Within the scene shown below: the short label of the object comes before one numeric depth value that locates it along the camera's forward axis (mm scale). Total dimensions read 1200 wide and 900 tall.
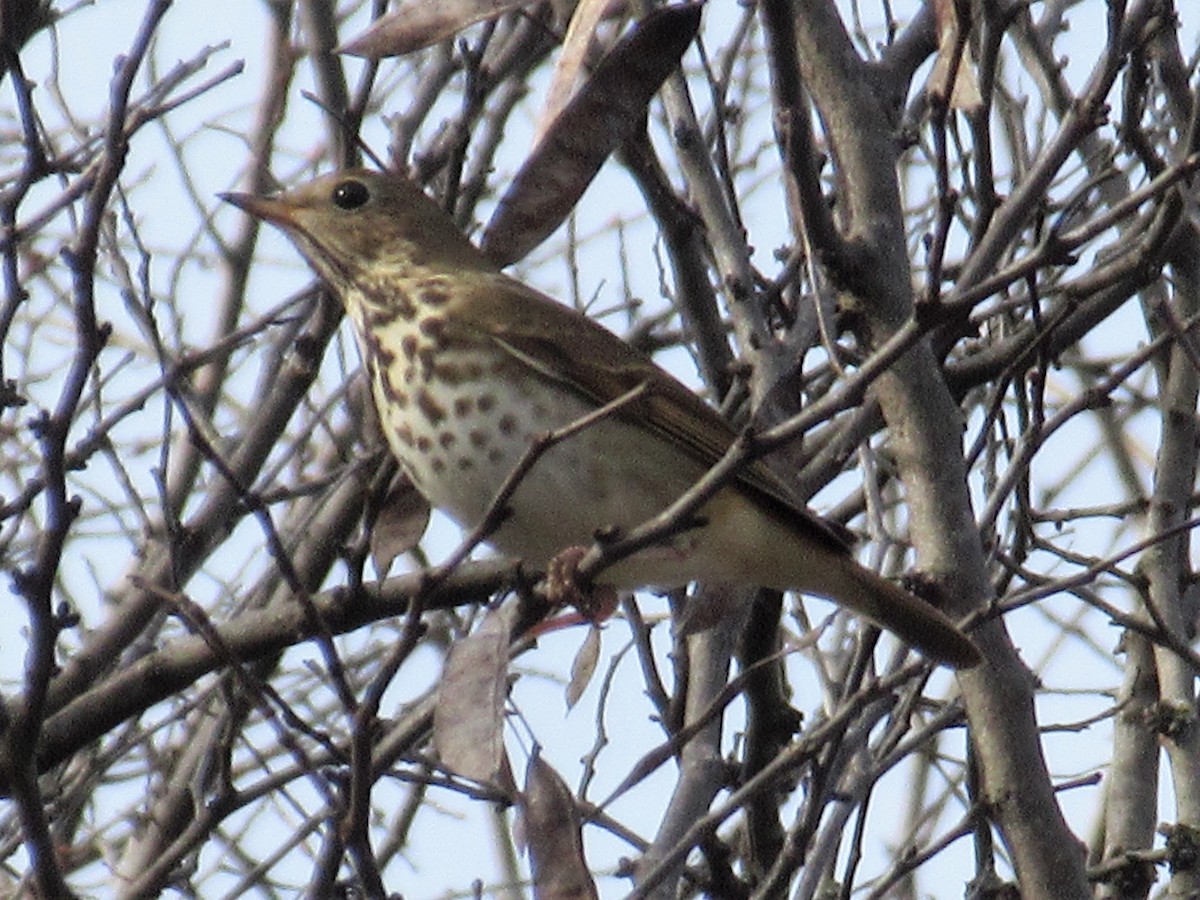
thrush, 8789
